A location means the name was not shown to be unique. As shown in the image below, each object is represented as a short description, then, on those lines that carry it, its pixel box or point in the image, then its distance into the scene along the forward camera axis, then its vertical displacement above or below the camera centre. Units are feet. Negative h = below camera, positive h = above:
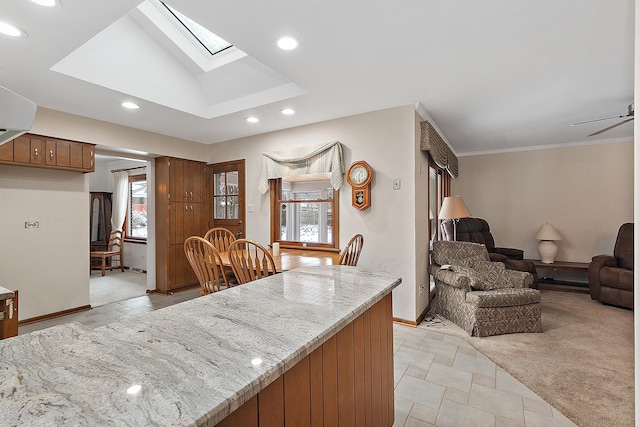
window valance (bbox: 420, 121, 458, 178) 11.48 +2.76
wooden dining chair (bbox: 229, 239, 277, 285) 7.68 -1.31
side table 15.64 -3.48
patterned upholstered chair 10.08 -2.64
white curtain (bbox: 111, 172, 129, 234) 21.93 +1.25
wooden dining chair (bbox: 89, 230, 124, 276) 21.18 -2.12
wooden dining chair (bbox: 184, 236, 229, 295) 8.21 -1.36
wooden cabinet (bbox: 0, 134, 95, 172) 10.39 +2.24
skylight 9.61 +5.77
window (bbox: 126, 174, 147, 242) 21.57 +0.40
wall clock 11.69 +1.21
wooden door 15.62 +1.01
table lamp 16.31 -1.51
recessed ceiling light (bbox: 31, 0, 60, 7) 5.61 +3.87
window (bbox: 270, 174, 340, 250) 12.97 +0.12
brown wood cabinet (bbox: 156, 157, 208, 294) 15.16 -0.12
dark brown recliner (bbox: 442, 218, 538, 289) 15.29 -1.35
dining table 9.27 -1.53
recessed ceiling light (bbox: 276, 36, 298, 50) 6.89 +3.91
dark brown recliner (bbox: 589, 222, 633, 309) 12.61 -2.56
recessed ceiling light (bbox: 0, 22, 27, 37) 6.30 +3.85
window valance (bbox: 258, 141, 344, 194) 12.33 +2.21
